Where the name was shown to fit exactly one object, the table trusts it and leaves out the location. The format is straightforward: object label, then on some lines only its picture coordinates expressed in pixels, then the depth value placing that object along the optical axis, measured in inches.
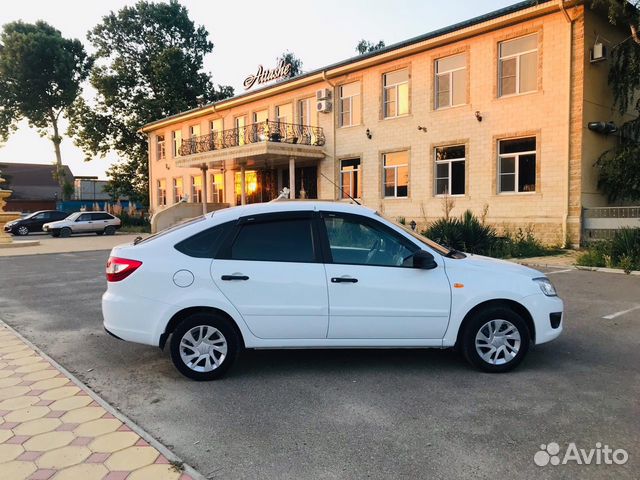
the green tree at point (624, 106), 617.3
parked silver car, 1266.0
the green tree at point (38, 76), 1887.3
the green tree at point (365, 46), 1934.1
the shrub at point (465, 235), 576.7
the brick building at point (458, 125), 649.6
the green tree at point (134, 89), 1733.5
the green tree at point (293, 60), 2133.4
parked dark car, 1322.6
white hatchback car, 183.6
